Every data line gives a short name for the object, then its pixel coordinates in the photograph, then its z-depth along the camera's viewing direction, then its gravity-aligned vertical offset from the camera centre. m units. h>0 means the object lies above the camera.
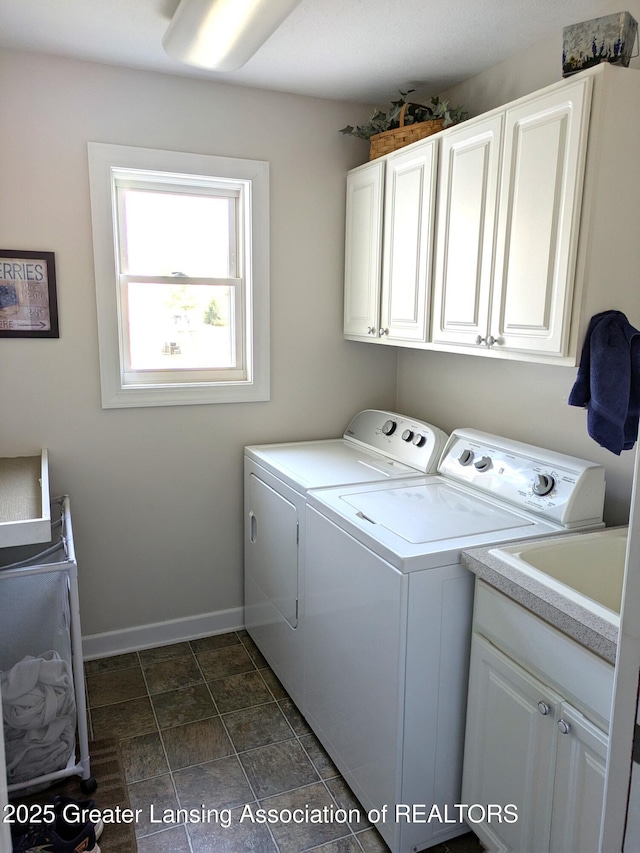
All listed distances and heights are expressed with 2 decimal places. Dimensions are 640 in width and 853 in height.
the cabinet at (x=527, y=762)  1.38 -1.08
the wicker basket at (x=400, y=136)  2.37 +0.72
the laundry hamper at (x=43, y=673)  1.97 -1.18
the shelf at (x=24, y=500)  1.75 -0.60
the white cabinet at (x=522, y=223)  1.66 +0.30
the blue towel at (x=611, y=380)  1.68 -0.17
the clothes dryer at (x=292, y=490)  2.42 -0.73
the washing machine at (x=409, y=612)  1.71 -0.87
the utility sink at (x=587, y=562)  1.74 -0.69
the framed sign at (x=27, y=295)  2.44 +0.06
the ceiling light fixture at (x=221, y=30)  1.79 +0.88
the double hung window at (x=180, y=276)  2.59 +0.16
